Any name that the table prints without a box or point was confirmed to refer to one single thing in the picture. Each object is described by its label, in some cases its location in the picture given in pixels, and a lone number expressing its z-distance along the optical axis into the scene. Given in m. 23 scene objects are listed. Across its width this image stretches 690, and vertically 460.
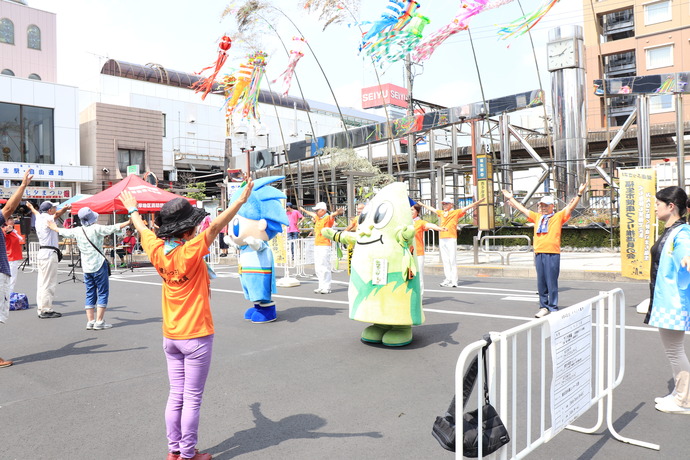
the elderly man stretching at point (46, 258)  8.35
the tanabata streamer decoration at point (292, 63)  18.72
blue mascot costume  7.78
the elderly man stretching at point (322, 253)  10.75
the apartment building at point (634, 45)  34.00
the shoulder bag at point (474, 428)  2.48
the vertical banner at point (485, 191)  14.76
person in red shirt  9.17
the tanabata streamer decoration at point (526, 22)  12.20
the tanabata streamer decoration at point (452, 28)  14.24
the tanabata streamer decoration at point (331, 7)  15.78
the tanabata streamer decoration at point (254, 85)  18.00
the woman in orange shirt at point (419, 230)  9.36
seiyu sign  51.91
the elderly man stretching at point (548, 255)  7.62
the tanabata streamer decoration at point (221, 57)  16.45
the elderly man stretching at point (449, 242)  10.97
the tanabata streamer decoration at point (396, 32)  14.61
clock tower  16.78
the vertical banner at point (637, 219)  9.66
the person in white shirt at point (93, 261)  7.34
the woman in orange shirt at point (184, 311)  3.32
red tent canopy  14.57
